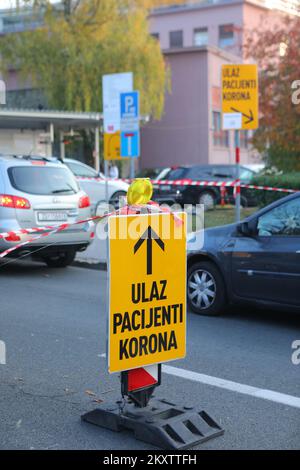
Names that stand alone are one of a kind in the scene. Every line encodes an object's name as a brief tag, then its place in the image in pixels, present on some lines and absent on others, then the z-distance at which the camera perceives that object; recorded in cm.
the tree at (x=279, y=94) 1875
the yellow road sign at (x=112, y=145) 1533
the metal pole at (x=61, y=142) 2715
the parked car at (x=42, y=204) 1104
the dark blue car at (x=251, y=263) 773
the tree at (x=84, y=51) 3206
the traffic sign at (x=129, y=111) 1427
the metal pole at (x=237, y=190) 1308
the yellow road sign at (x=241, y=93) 1281
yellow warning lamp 479
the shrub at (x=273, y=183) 1686
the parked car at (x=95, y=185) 2055
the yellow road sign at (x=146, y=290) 456
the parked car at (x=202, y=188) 2202
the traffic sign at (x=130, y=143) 1476
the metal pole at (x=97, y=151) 2616
